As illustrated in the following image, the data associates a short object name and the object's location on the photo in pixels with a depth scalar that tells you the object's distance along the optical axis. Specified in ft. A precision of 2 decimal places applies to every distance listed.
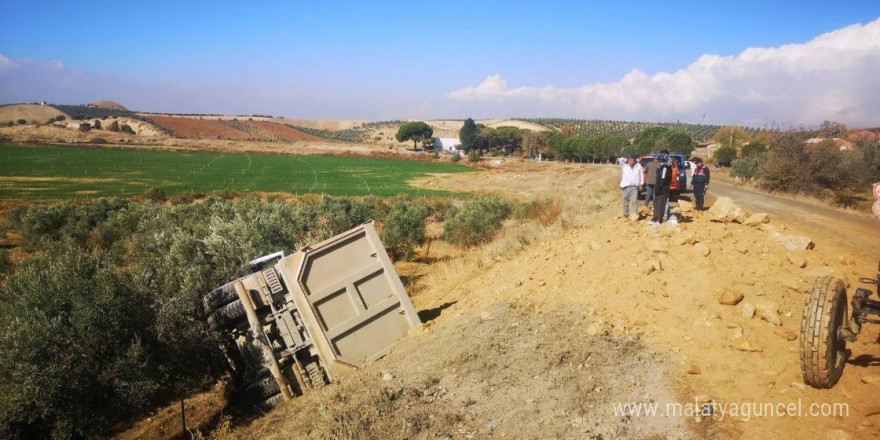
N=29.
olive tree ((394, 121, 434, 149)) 425.69
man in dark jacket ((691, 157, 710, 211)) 47.72
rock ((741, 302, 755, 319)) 19.48
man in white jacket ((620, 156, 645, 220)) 37.47
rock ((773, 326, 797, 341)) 18.20
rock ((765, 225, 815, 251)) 26.17
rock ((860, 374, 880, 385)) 15.10
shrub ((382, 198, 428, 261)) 63.97
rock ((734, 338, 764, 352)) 17.58
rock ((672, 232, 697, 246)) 26.55
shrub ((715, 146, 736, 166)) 212.23
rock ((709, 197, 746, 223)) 34.06
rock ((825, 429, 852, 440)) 12.95
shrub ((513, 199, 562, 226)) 57.88
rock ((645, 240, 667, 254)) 26.21
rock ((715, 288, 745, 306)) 20.18
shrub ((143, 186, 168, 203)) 128.40
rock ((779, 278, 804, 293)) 21.68
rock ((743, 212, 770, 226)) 32.24
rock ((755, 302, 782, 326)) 19.02
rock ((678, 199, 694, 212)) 44.64
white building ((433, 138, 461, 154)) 430.20
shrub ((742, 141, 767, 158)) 173.27
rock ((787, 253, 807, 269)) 24.33
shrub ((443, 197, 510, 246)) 65.51
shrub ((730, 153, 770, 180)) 108.99
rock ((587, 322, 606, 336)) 20.42
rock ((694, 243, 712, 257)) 24.90
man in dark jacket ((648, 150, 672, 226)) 33.50
